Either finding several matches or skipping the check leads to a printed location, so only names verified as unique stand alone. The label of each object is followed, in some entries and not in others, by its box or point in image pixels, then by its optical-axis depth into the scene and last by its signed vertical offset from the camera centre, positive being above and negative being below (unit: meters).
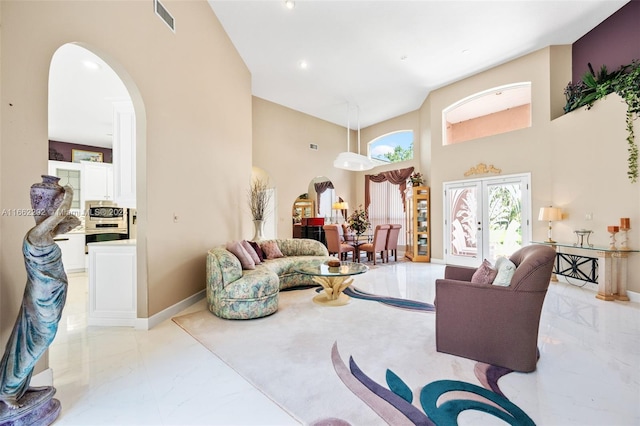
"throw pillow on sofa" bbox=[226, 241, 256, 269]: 3.96 -0.62
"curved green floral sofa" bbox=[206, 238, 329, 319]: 3.26 -0.93
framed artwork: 7.08 +1.55
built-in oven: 6.14 -0.18
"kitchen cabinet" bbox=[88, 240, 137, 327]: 3.12 -0.81
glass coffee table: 3.81 -1.02
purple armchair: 2.17 -0.88
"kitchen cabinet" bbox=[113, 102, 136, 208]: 3.34 +0.75
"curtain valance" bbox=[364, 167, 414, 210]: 8.62 +1.13
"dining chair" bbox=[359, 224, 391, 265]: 6.96 -0.80
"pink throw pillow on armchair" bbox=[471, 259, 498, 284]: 2.42 -0.57
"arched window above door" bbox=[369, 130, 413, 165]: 8.80 +2.19
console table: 4.05 -0.94
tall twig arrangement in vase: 5.38 +0.08
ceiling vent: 3.20 +2.43
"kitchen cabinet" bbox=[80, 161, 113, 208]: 6.46 +0.81
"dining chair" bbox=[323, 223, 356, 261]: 6.95 -0.76
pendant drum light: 6.41 +1.20
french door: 5.70 -0.16
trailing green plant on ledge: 3.90 +1.87
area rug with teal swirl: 1.73 -1.27
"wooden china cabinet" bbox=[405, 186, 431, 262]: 7.32 -0.38
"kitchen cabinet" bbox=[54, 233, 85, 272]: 5.80 -0.78
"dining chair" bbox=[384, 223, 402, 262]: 7.29 -0.73
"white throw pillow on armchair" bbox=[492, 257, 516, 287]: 2.29 -0.54
